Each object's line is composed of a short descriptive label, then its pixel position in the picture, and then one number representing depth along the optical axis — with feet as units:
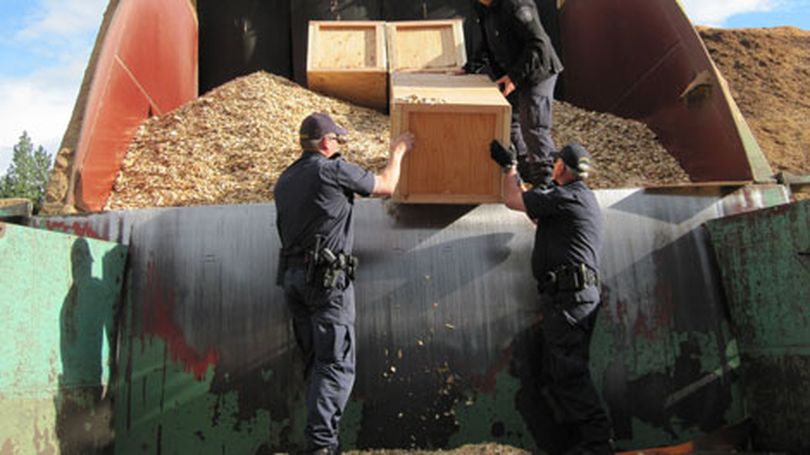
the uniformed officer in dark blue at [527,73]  13.15
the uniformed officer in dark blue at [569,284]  10.00
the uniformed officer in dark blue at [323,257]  9.46
